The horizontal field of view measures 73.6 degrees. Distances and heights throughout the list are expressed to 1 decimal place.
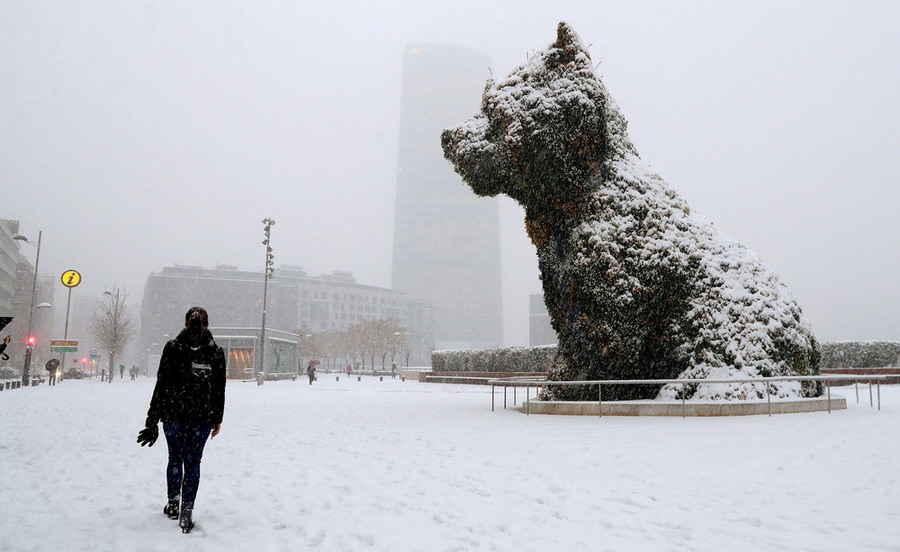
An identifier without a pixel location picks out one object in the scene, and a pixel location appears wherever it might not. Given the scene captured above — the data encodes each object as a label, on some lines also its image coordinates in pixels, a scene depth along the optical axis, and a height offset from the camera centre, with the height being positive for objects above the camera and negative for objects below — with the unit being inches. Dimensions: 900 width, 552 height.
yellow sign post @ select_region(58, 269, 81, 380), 1296.8 +128.1
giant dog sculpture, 471.2 +79.2
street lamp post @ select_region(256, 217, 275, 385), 1341.4 +176.6
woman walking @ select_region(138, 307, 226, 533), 185.8 -18.5
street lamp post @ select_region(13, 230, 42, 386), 1242.6 -56.2
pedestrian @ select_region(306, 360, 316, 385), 1481.4 -60.9
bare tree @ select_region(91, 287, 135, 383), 1942.7 +34.7
